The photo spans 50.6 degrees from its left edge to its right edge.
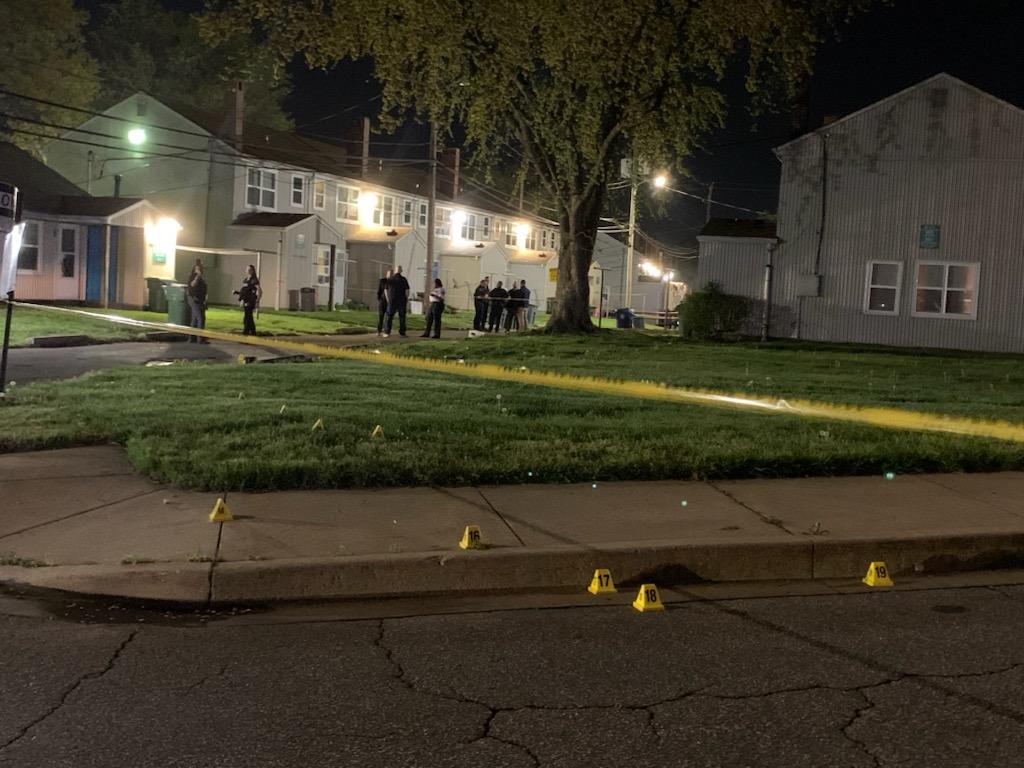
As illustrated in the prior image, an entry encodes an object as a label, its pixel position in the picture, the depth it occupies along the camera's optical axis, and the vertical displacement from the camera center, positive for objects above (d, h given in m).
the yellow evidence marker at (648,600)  5.75 -1.51
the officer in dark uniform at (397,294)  25.61 +0.20
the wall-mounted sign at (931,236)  26.59 +2.38
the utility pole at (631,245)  42.22 +2.84
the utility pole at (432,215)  34.47 +3.15
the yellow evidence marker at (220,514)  6.79 -1.39
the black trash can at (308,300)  40.12 -0.10
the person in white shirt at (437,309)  25.47 -0.09
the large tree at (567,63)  23.88 +5.81
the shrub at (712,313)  27.69 +0.18
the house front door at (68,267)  31.22 +0.48
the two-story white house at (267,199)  41.28 +4.09
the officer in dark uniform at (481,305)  30.38 +0.06
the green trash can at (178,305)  23.57 -0.33
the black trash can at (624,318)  39.16 -0.08
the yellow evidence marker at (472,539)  6.29 -1.35
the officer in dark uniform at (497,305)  30.66 +0.10
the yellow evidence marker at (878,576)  6.41 -1.46
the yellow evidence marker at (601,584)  6.08 -1.51
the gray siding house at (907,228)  26.12 +2.55
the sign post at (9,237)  10.54 +0.43
